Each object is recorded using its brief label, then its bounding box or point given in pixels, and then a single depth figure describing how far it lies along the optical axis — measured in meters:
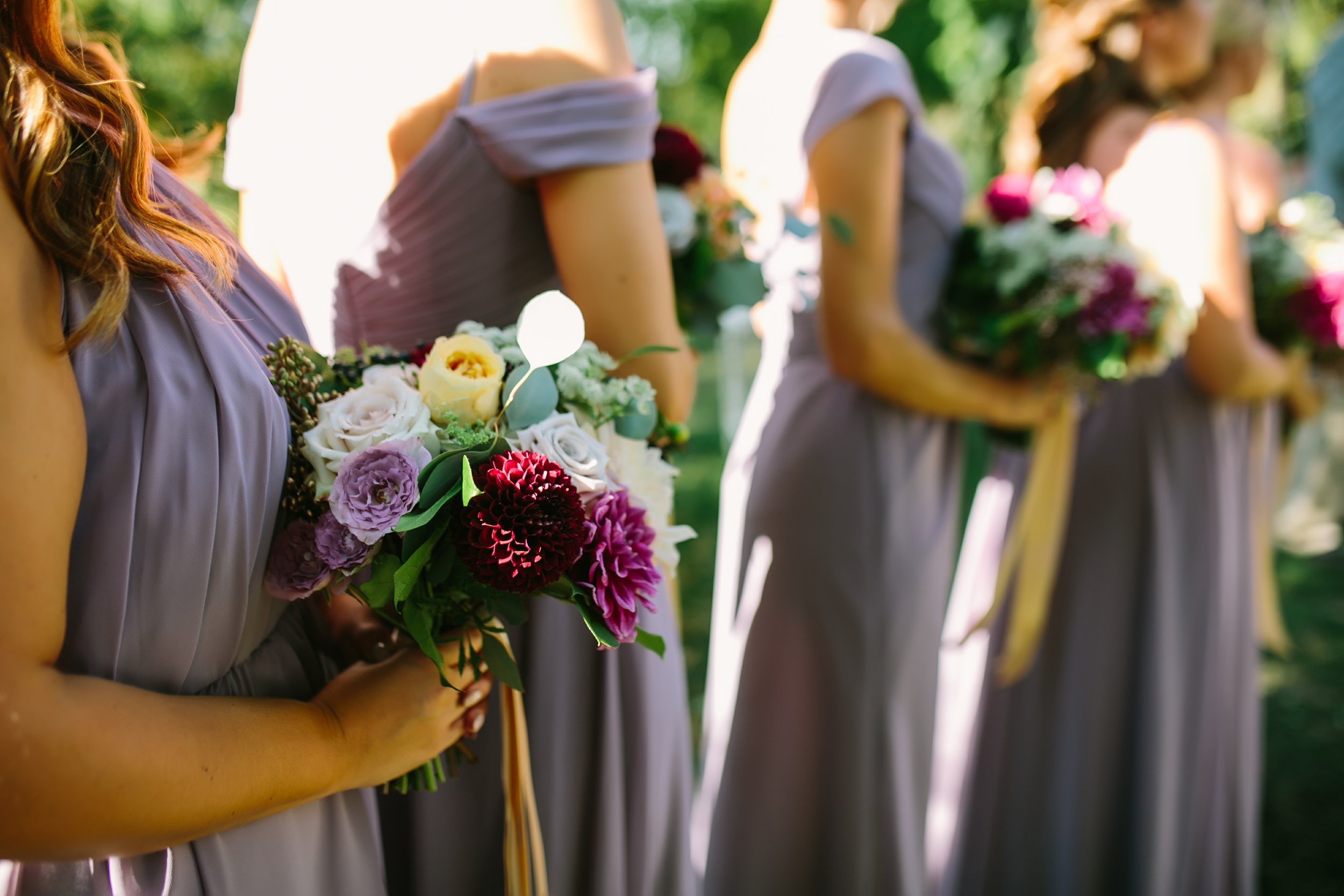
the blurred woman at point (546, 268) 1.67
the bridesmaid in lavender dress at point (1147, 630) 3.09
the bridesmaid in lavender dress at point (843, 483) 2.62
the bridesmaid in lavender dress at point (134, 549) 1.01
